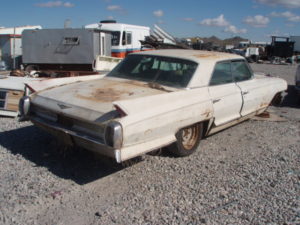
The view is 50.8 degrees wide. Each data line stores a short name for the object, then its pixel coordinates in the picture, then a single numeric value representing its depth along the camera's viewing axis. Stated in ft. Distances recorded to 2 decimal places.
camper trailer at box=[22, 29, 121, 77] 36.29
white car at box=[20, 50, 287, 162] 10.62
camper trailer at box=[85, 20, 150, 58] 42.68
